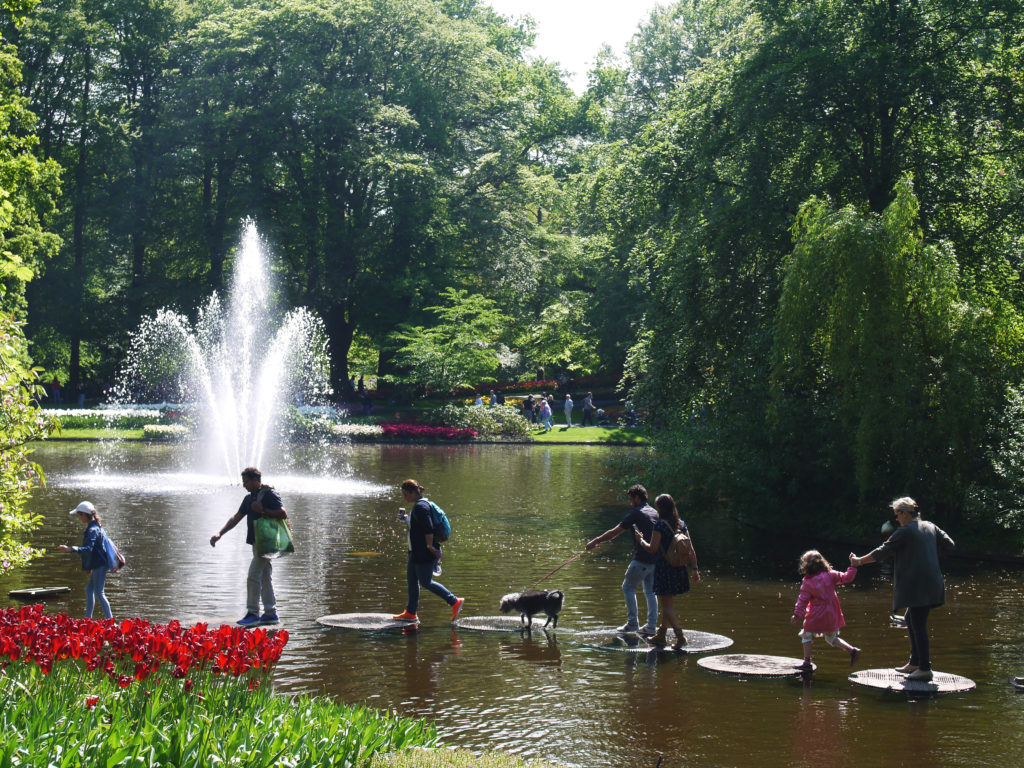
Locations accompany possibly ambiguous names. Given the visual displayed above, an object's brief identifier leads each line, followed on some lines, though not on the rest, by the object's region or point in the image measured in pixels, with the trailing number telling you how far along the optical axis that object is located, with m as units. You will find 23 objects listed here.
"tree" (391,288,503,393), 51.69
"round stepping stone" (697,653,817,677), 9.88
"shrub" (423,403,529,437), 46.53
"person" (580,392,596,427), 50.94
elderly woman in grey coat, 9.78
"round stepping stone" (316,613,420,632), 11.67
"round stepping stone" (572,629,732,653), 10.95
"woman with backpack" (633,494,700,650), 11.26
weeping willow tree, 18.27
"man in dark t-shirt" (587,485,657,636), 11.69
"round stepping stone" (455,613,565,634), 11.96
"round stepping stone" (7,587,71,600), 12.96
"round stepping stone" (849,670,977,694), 9.28
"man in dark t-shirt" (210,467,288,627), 11.79
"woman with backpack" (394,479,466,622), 12.12
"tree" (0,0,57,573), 11.99
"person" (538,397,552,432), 49.01
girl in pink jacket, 10.23
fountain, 49.69
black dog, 11.62
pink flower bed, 45.41
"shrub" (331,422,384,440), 44.78
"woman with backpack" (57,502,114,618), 11.31
